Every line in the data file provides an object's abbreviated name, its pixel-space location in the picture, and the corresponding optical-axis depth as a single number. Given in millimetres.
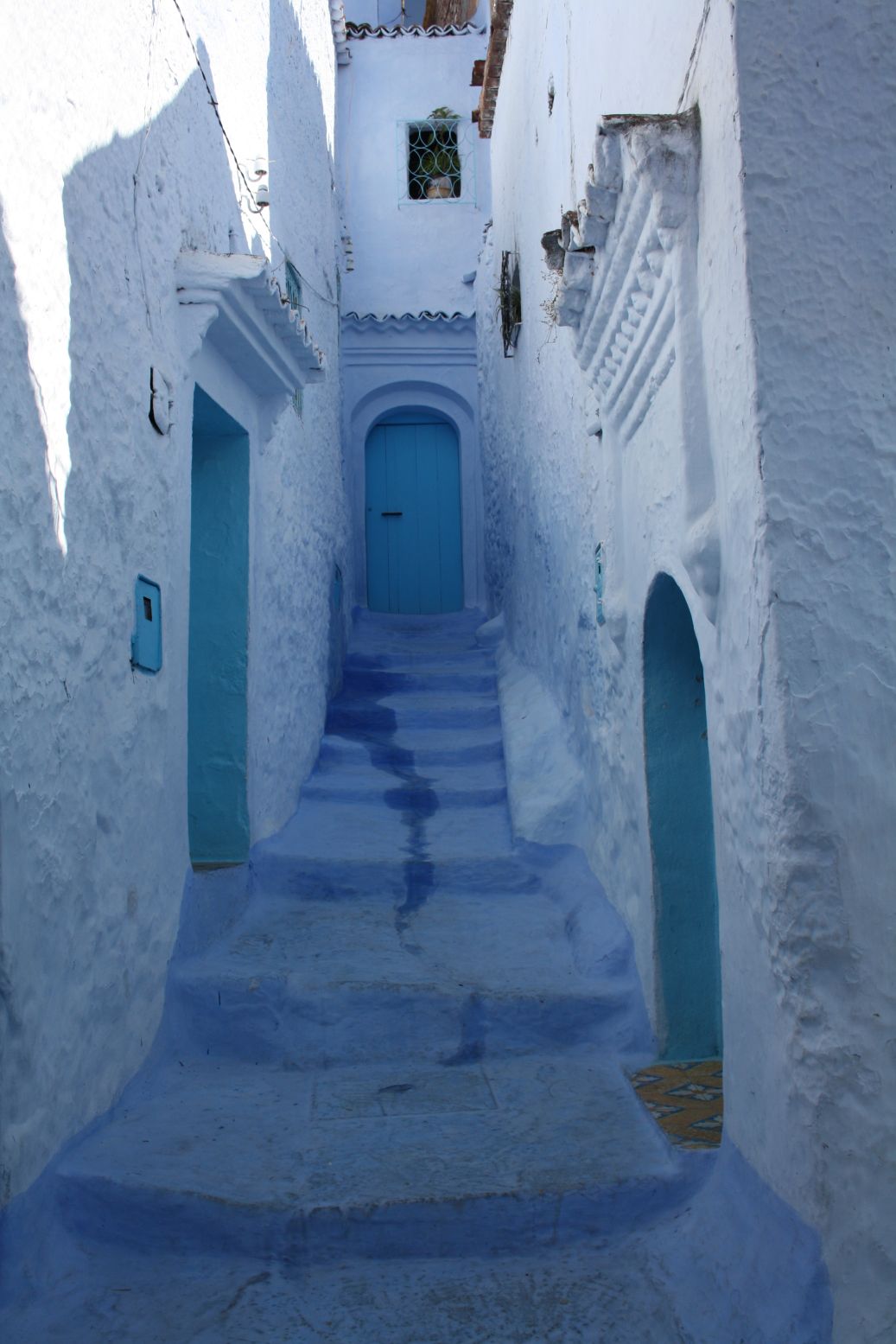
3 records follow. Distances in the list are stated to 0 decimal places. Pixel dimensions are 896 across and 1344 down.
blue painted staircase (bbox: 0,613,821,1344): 2598
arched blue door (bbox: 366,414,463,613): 10195
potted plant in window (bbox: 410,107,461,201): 10492
